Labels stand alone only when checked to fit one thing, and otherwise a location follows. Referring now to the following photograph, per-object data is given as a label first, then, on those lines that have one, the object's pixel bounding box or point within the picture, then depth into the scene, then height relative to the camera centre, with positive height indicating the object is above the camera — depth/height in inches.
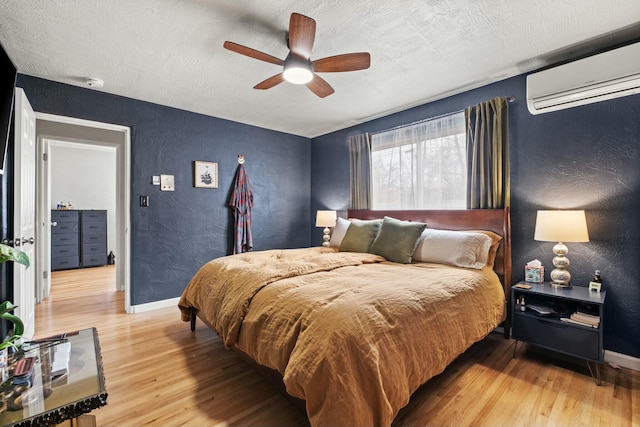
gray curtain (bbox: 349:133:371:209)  160.7 +23.5
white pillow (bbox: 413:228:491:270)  98.5 -12.7
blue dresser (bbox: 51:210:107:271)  221.2 -20.8
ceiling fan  71.1 +42.5
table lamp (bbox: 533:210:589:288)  84.8 -5.9
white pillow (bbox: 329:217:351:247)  139.8 -9.6
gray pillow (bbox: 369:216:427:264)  107.5 -10.8
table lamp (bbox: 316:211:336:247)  167.2 -4.6
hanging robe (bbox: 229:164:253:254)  163.3 +1.7
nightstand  78.3 -31.2
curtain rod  109.0 +42.2
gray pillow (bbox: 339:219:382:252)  120.1 -10.0
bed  49.8 -22.0
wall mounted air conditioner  83.4 +40.0
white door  92.5 +2.3
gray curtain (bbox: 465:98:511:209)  109.2 +22.0
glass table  43.3 -29.2
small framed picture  151.9 +19.9
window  124.3 +21.8
